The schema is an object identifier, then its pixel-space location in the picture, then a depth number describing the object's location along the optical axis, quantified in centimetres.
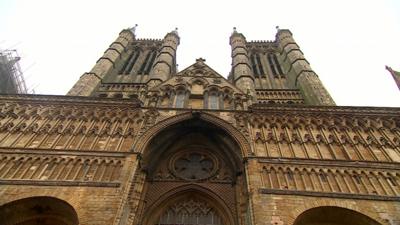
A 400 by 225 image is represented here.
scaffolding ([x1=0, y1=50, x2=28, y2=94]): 2441
